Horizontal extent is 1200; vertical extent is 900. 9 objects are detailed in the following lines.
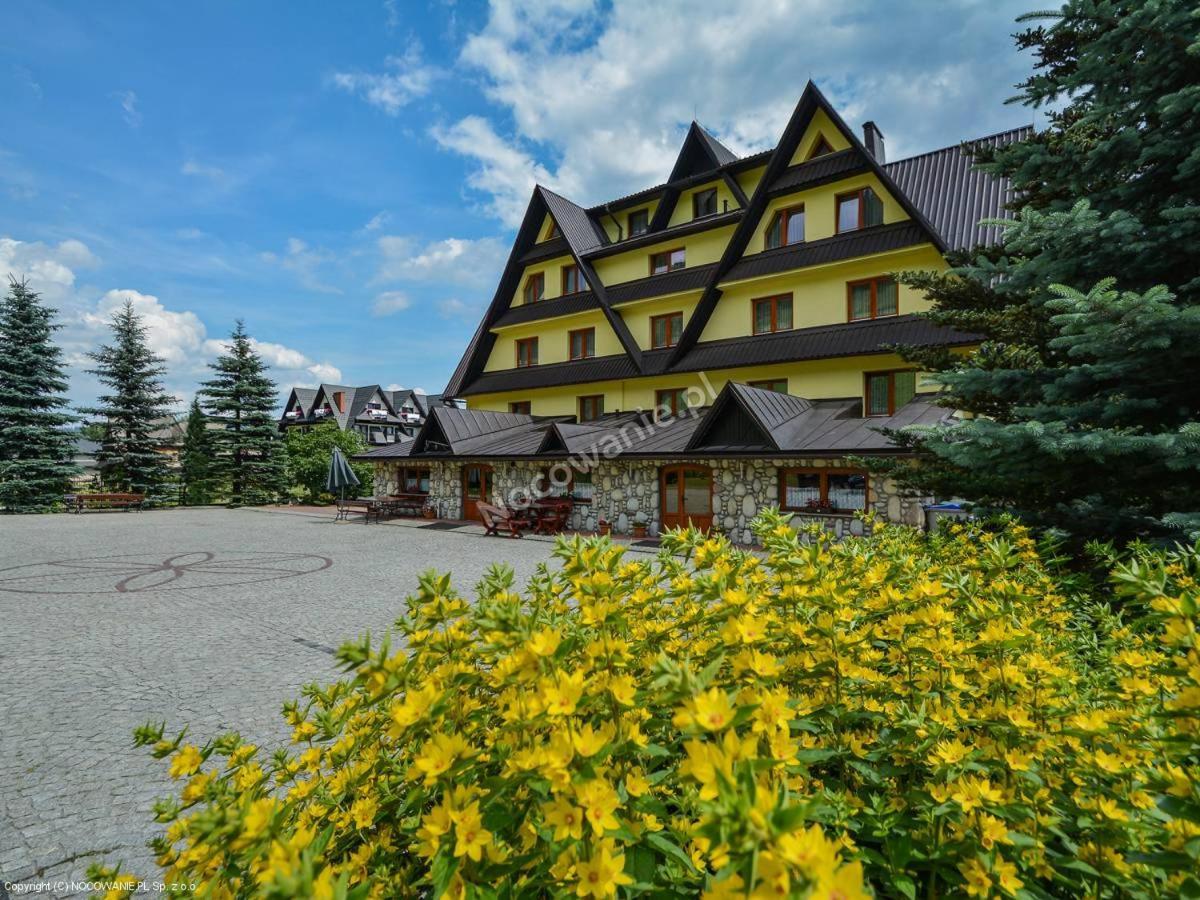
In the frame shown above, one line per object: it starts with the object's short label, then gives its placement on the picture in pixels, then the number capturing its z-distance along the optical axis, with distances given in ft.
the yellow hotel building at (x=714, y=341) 51.08
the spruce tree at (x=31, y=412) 88.79
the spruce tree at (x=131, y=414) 100.42
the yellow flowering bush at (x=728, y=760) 3.95
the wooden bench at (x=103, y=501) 90.43
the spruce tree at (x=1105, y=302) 15.38
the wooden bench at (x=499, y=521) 59.21
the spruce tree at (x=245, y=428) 106.83
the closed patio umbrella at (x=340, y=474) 78.48
